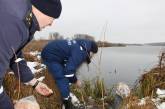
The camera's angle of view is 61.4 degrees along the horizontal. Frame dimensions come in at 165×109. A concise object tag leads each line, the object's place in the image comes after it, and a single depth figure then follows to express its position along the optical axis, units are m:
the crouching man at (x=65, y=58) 2.37
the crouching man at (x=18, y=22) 0.89
